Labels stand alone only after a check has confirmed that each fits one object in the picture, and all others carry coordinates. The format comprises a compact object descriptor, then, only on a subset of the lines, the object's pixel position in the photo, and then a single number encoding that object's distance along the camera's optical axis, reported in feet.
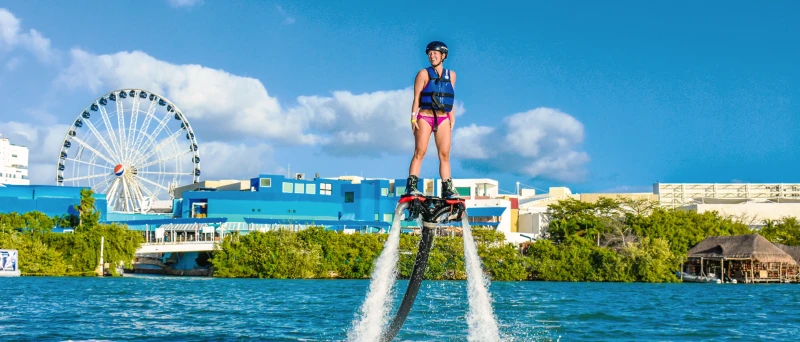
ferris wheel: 358.84
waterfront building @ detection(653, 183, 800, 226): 467.93
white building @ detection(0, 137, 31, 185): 515.09
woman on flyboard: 46.60
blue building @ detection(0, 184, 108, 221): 316.81
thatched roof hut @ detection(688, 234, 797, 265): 296.71
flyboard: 48.01
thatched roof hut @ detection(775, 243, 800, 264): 314.02
